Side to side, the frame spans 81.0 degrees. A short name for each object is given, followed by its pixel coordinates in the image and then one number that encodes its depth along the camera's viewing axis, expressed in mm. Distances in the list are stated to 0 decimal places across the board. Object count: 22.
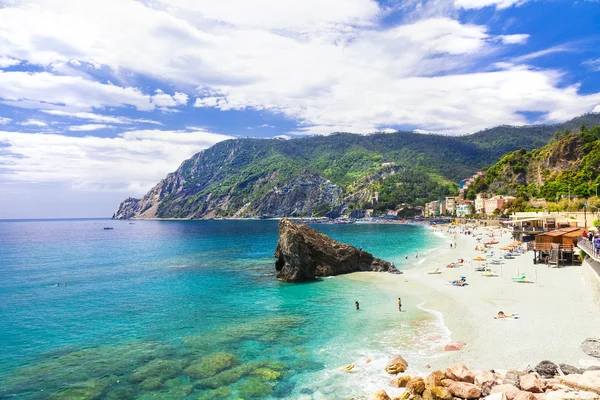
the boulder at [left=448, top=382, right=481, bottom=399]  15281
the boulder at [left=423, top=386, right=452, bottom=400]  15188
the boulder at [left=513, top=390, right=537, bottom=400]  13848
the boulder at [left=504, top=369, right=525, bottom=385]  15859
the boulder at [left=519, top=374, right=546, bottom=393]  14795
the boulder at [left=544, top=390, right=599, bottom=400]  13189
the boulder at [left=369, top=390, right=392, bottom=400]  15461
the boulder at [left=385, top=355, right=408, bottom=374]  18609
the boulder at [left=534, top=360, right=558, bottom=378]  16562
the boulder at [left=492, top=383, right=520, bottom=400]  14582
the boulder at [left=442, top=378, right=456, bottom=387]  16109
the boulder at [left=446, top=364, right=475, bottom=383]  16453
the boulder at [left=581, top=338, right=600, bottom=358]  18906
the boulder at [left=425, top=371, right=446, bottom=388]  16189
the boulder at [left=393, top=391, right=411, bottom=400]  15586
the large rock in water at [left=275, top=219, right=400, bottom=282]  45438
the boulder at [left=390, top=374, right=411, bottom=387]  17125
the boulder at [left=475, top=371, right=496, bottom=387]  16094
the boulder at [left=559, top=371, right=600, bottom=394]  14016
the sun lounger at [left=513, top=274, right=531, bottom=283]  37938
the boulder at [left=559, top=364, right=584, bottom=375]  16688
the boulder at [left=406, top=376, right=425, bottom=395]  15969
